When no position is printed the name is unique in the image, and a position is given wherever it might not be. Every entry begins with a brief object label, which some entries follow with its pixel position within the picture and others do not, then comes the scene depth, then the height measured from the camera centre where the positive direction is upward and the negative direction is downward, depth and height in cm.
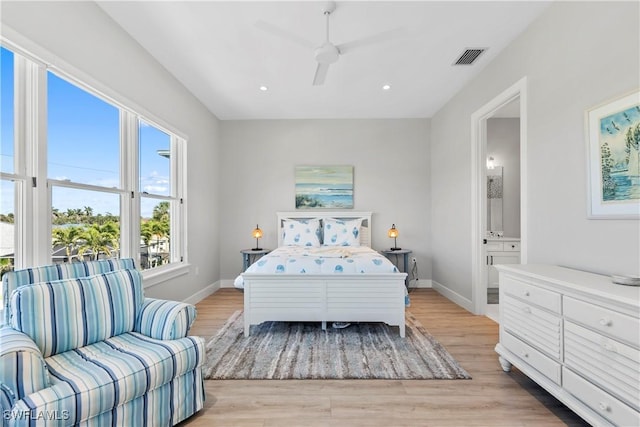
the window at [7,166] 176 +32
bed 292 -77
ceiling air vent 292 +164
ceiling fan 237 +157
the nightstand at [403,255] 458 -66
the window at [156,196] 315 +24
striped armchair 122 -72
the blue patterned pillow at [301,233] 439 -27
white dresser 135 -69
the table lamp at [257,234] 471 -29
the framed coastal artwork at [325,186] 494 +50
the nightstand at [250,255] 459 -63
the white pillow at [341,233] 442 -27
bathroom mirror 480 +28
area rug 226 -122
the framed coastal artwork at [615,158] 170 +34
